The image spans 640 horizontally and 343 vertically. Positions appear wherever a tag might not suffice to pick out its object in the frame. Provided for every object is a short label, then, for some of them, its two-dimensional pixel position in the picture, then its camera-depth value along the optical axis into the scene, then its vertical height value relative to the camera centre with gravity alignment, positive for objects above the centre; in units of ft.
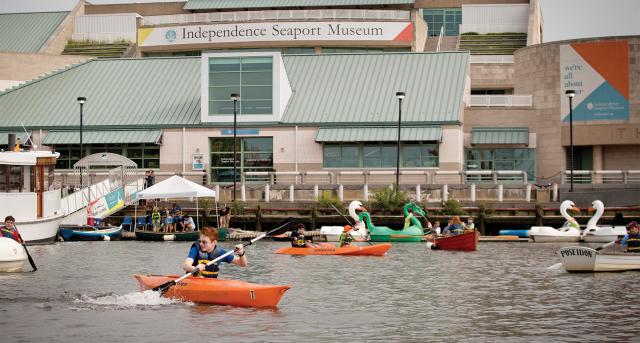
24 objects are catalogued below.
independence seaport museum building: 212.84 +16.29
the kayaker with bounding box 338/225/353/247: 143.84 -5.02
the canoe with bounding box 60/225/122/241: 165.68 -4.84
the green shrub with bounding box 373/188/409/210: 181.16 -0.29
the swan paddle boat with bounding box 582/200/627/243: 160.86 -4.75
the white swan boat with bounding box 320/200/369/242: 160.76 -4.49
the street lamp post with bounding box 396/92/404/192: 182.39 +7.09
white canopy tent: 169.58 +1.26
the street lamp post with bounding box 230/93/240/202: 186.88 +13.74
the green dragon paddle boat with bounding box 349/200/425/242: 163.84 -4.75
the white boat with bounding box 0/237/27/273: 112.16 -5.41
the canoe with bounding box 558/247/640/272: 112.16 -5.99
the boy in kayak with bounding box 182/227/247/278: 83.76 -4.09
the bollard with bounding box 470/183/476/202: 182.91 +0.91
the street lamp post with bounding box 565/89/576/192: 184.34 +11.95
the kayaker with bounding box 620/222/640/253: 113.70 -4.05
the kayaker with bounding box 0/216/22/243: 119.14 -3.22
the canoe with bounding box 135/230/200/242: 166.71 -5.30
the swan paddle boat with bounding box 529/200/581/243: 163.32 -4.96
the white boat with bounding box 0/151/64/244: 150.92 +0.74
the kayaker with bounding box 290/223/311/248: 139.44 -4.94
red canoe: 146.00 -5.52
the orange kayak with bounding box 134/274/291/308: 84.43 -6.79
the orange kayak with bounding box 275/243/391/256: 137.08 -6.10
